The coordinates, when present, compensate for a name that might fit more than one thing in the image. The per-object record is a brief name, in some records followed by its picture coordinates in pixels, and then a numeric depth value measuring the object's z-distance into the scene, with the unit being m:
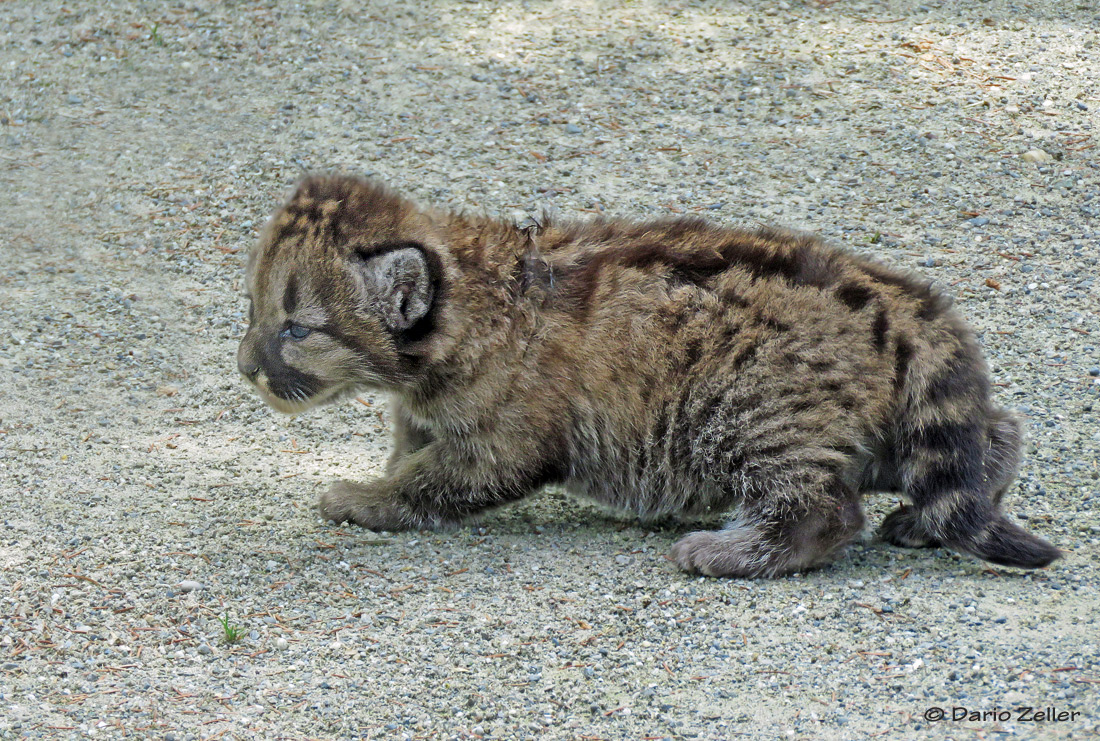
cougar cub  10.16
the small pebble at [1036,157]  17.72
